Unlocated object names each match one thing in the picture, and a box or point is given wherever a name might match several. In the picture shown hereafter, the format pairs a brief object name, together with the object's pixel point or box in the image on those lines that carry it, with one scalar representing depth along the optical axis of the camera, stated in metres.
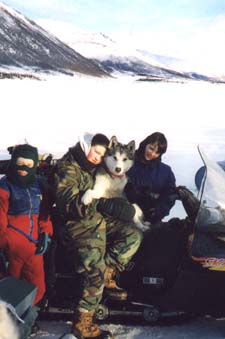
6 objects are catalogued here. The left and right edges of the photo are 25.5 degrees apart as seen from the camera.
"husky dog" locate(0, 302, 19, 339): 2.70
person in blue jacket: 3.90
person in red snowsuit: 3.35
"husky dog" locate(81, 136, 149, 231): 3.61
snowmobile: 3.35
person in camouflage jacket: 3.31
